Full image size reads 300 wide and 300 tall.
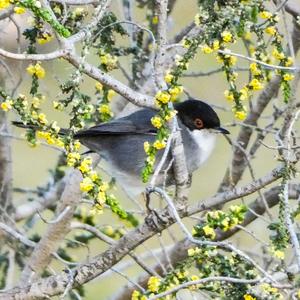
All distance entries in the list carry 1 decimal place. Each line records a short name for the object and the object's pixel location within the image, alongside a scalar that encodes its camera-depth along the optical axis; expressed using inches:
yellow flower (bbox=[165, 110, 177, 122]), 243.6
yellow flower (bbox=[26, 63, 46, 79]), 273.1
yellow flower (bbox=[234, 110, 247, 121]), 276.7
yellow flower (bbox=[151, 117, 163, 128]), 243.4
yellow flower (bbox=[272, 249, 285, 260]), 239.0
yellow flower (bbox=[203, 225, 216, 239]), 254.1
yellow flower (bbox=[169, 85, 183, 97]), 241.8
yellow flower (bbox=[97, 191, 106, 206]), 239.3
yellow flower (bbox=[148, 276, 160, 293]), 258.5
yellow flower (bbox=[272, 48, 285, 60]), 265.5
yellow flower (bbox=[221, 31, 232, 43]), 246.8
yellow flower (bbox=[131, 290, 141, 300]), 271.6
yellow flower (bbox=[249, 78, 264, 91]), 268.1
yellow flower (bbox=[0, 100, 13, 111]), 240.5
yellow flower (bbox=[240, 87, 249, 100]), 272.2
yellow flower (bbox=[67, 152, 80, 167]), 236.2
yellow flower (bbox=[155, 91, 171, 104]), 240.5
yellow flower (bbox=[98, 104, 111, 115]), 314.2
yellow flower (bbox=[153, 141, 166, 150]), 244.4
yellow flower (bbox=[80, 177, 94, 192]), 236.1
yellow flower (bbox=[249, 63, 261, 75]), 267.4
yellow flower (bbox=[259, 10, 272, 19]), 260.2
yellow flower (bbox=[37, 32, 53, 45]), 271.9
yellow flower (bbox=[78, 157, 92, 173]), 237.3
